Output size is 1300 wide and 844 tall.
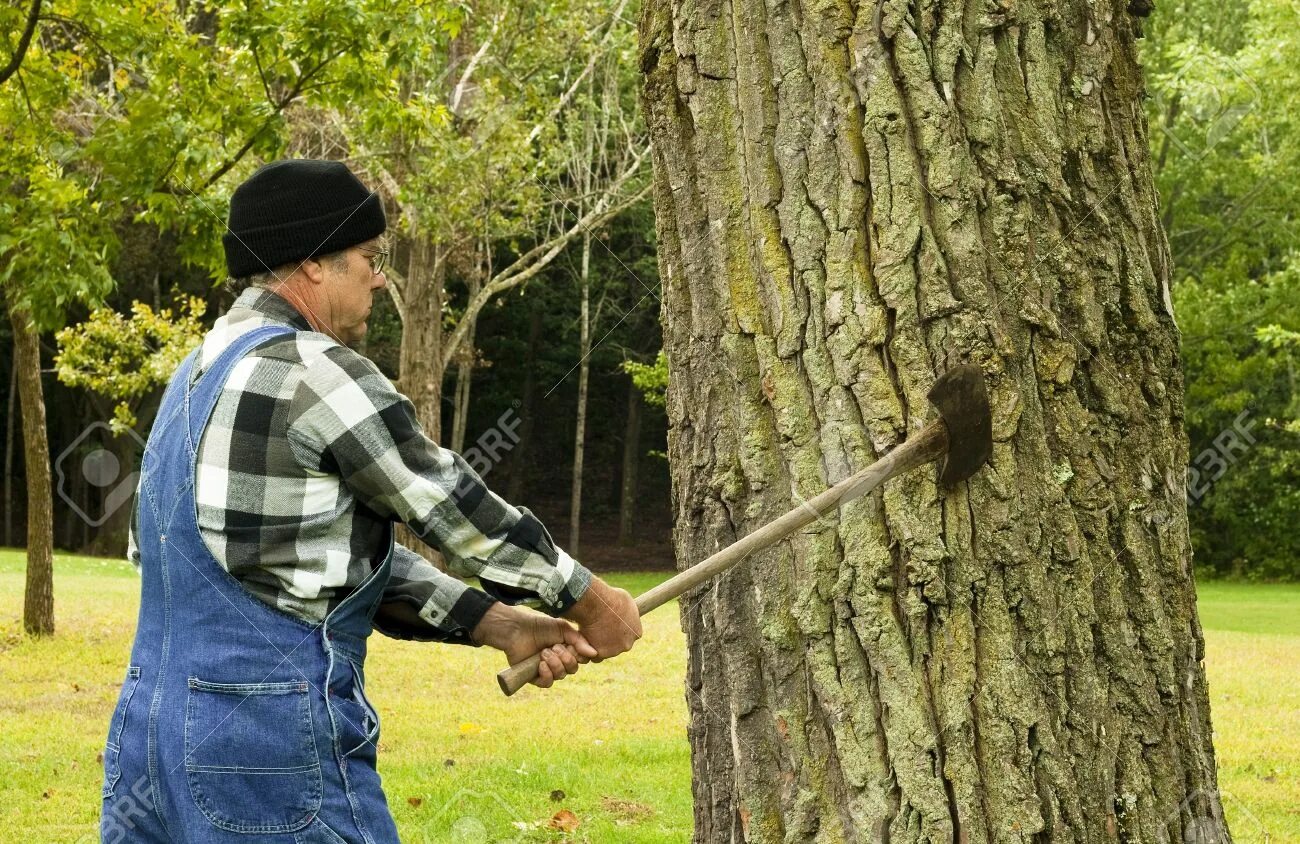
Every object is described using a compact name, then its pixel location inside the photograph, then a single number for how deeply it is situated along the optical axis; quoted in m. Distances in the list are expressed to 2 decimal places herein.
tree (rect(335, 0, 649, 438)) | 16.44
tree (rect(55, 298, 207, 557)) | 15.97
